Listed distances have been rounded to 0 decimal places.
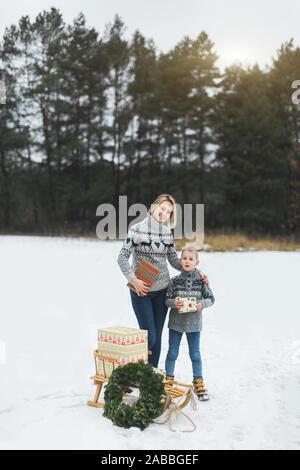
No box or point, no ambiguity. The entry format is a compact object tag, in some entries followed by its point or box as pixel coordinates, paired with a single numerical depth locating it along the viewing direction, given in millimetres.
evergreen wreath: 3650
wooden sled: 3798
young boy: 4250
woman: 4254
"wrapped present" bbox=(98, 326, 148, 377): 4000
